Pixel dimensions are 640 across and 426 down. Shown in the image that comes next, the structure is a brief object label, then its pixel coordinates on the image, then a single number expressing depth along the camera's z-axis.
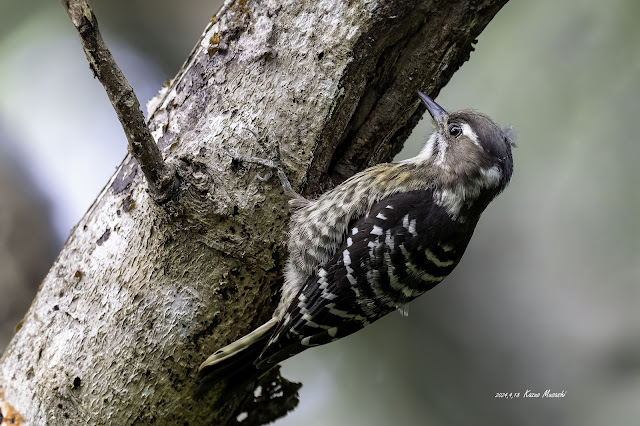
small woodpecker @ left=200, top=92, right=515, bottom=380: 4.79
